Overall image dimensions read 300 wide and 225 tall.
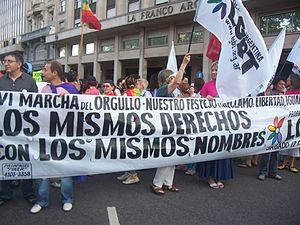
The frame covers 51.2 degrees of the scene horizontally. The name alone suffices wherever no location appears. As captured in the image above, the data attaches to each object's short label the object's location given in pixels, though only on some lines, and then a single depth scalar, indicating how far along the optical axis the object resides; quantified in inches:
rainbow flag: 497.4
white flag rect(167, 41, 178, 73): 331.9
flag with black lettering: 164.7
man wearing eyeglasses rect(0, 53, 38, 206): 151.3
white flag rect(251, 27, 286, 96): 210.4
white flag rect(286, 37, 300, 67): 252.9
